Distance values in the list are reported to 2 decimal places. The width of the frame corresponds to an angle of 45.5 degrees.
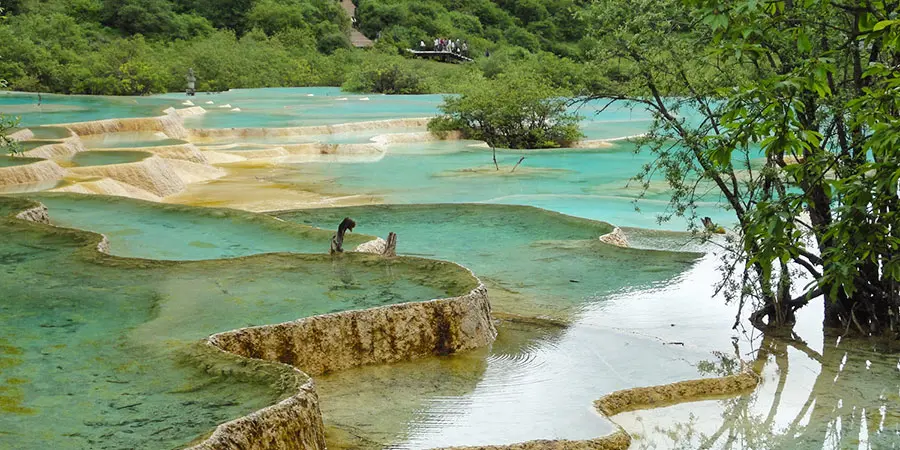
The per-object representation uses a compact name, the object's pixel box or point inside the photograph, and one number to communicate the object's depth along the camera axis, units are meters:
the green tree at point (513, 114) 24.22
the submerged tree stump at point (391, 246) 8.55
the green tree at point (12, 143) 10.27
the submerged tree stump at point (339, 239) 8.52
